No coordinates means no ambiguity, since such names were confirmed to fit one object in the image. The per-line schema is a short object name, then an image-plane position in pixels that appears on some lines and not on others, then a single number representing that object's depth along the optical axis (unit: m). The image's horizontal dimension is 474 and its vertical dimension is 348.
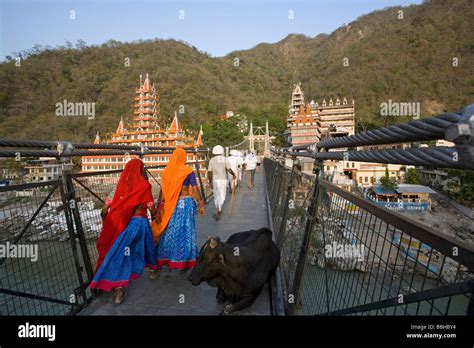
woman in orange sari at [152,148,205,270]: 2.79
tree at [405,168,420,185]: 35.28
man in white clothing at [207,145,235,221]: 5.11
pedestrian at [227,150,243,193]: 6.29
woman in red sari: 2.28
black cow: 1.97
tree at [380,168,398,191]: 27.41
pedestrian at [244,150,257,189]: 9.50
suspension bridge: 0.76
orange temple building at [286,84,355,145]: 49.33
